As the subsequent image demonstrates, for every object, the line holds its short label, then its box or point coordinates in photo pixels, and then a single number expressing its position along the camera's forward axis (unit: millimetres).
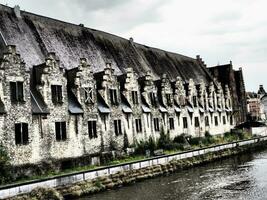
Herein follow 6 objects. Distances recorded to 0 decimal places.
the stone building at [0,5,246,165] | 27609
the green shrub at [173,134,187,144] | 45062
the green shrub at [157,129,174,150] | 41122
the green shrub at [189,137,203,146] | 46750
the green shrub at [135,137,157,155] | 37844
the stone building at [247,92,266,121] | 98712
